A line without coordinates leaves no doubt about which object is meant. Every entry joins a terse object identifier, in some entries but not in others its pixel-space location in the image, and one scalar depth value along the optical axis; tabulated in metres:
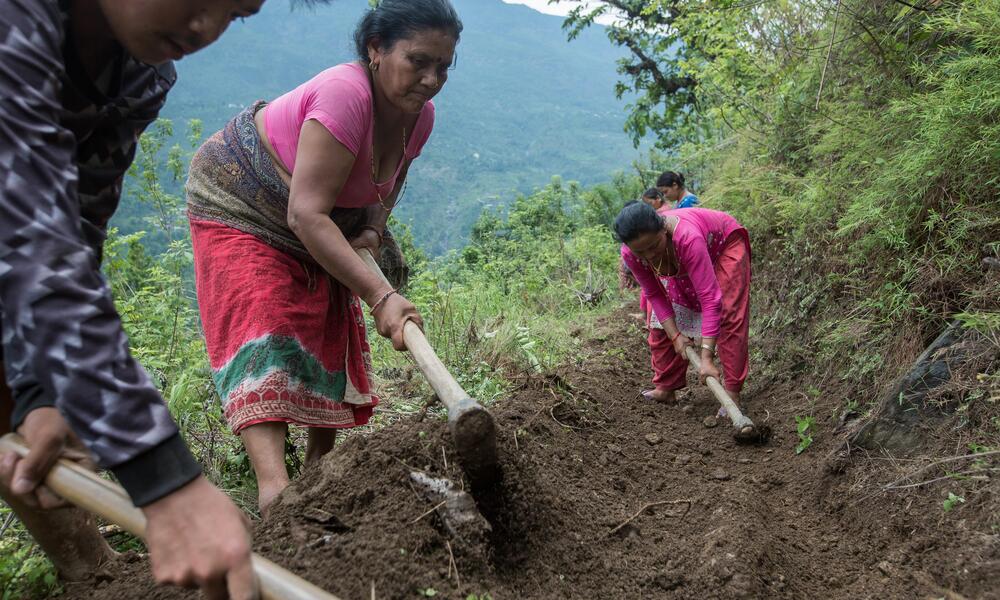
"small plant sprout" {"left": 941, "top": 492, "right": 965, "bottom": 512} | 2.19
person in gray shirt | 0.96
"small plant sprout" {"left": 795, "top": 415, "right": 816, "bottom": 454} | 3.45
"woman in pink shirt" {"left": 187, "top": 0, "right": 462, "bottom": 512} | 2.23
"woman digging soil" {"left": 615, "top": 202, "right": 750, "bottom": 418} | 4.04
